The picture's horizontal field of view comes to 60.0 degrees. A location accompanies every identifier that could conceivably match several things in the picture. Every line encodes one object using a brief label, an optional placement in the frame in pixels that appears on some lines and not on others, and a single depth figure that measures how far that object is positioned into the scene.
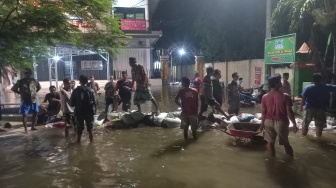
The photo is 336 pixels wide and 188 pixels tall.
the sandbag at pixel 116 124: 8.99
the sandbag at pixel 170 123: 8.90
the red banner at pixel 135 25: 28.82
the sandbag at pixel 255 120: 8.17
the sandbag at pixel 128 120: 9.01
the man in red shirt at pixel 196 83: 9.73
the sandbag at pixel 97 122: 9.42
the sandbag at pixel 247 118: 8.36
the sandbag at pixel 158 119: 9.08
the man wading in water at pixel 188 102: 6.93
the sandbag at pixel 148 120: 9.20
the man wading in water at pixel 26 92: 8.40
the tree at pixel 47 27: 7.10
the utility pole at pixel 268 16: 13.95
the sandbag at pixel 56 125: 9.29
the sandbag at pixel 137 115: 9.07
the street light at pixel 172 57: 35.03
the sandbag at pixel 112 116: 9.48
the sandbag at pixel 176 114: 9.80
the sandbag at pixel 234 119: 8.45
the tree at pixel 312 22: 9.36
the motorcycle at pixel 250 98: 13.59
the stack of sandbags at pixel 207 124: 8.72
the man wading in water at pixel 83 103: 6.88
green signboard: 10.85
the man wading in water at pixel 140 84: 9.01
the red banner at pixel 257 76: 18.77
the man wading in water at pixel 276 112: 5.38
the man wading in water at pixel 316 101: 6.99
